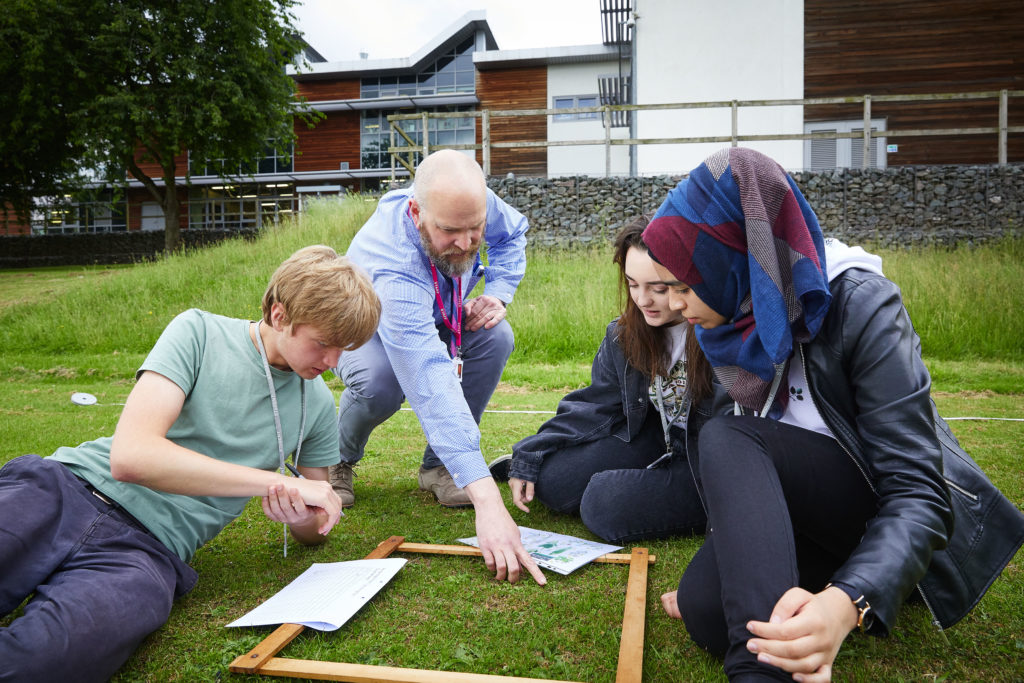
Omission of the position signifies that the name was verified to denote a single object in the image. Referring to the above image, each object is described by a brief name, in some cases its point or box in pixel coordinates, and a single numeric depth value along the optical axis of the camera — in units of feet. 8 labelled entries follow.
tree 55.31
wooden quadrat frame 5.48
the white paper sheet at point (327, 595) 6.56
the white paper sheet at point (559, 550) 8.04
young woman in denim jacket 8.87
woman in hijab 4.63
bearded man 7.93
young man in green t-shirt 5.65
